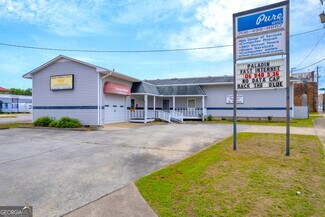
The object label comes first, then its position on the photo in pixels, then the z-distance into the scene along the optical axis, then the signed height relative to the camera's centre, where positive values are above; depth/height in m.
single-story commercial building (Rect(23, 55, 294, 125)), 14.65 +0.84
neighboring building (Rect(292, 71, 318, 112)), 35.87 +2.53
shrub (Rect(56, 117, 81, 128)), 13.51 -1.13
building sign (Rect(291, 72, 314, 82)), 35.85 +5.84
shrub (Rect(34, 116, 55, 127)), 14.37 -1.13
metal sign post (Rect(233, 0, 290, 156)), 6.18 +1.87
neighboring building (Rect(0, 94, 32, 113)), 38.69 +0.54
